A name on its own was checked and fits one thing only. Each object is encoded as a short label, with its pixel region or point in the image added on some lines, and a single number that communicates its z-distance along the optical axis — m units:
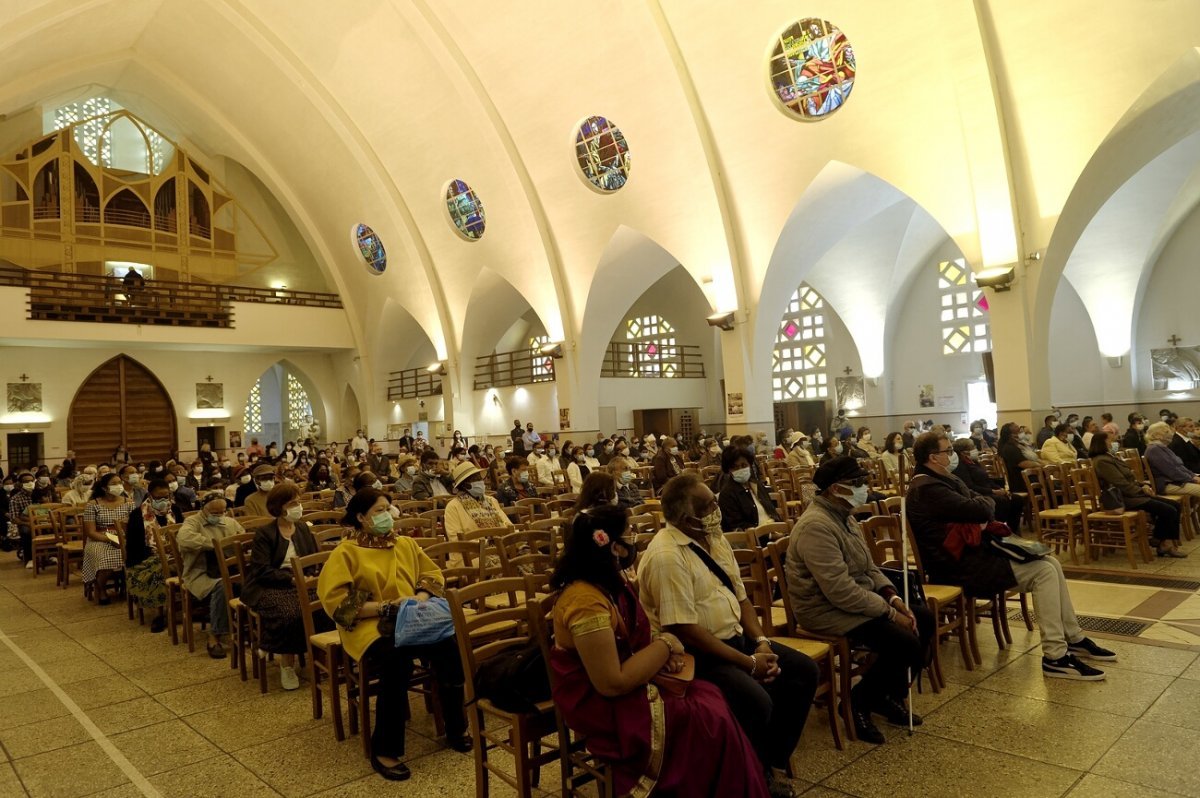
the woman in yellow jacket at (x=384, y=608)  3.50
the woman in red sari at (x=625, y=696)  2.50
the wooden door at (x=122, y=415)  21.92
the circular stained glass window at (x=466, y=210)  20.25
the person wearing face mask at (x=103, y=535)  7.26
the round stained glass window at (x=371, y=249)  23.12
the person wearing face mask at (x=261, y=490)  6.52
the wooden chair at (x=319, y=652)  3.85
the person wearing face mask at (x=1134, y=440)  10.78
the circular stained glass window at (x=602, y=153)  16.80
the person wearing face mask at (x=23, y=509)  10.15
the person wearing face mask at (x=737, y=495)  5.68
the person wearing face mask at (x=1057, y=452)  9.24
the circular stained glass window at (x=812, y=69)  13.15
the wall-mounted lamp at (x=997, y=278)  12.31
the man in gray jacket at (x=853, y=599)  3.60
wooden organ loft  20.00
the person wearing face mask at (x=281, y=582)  4.40
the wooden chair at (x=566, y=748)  2.76
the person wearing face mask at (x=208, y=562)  5.36
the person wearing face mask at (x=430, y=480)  8.44
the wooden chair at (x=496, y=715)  2.91
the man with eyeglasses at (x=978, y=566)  4.27
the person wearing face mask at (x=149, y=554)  6.18
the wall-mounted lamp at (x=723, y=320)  16.38
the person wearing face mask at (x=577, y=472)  10.80
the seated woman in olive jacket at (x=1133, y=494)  7.06
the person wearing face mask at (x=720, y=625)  2.91
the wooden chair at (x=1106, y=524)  6.87
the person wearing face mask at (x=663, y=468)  9.37
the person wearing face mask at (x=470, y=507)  5.84
